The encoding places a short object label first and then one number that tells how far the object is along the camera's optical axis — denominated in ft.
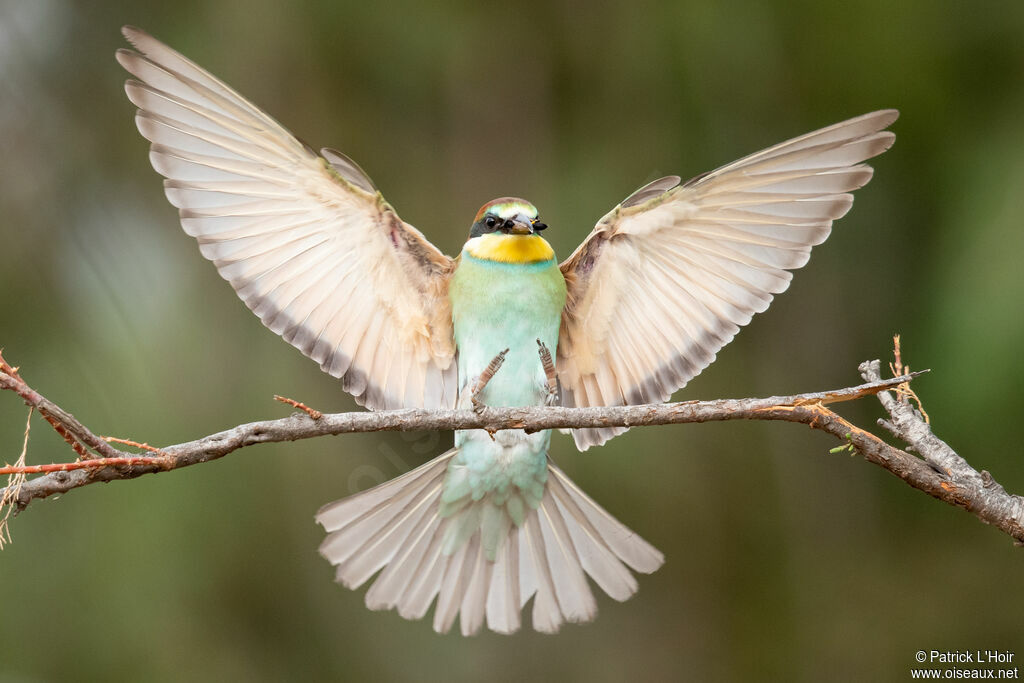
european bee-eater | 22.58
